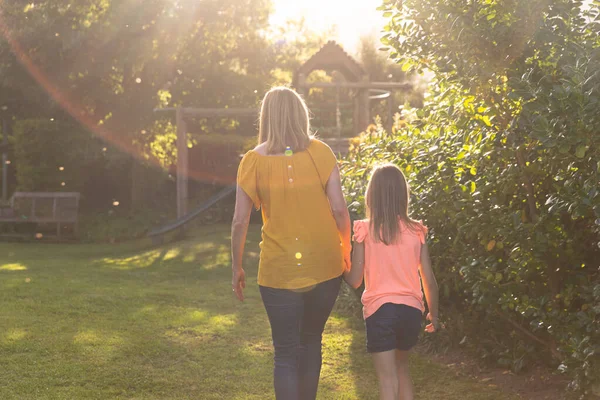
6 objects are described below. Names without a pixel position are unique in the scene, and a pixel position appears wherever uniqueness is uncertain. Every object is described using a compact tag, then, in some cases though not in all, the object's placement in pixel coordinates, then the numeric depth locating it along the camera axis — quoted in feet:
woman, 13.92
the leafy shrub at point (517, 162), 14.61
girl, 13.97
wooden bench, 63.36
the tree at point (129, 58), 69.05
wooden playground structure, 65.77
